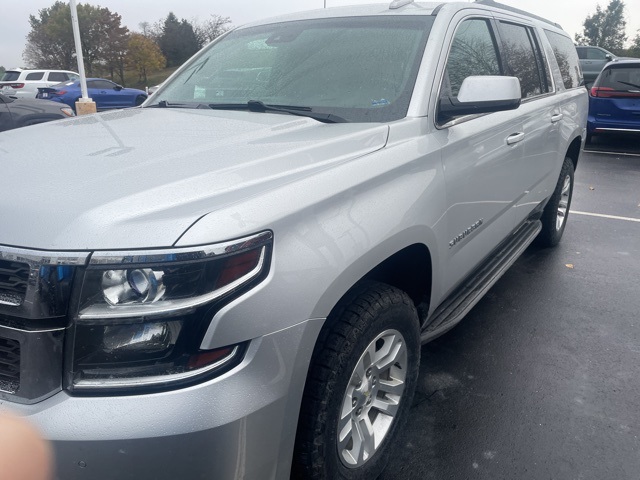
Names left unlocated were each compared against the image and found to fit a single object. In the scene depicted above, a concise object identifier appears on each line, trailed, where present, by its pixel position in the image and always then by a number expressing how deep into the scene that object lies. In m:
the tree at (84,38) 53.59
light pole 12.24
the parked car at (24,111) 7.59
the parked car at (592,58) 19.77
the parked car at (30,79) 22.83
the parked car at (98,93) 20.25
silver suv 1.42
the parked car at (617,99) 10.60
